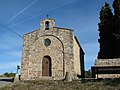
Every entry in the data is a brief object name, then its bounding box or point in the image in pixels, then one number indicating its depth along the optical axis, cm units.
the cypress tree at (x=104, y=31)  1453
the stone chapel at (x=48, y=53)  1265
